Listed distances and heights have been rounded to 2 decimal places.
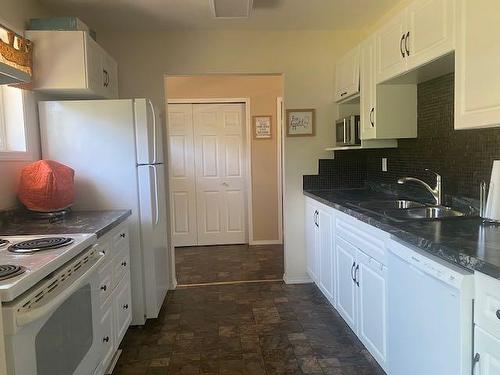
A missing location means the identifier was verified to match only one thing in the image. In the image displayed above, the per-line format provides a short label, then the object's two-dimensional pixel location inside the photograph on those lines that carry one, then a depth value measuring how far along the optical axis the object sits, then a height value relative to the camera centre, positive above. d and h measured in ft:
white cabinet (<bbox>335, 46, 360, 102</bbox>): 10.18 +2.19
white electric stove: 4.02 -1.27
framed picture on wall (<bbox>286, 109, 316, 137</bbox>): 12.02 +1.00
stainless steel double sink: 7.43 -1.25
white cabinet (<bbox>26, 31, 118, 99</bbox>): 8.51 +2.23
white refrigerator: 8.93 -0.02
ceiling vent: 8.63 +3.49
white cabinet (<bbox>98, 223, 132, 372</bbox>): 7.01 -2.72
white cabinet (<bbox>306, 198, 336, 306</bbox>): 9.61 -2.60
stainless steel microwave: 10.36 +0.61
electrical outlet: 11.10 -0.39
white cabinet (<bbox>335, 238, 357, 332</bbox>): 8.05 -2.91
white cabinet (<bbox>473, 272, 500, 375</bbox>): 3.79 -1.83
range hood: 7.29 +2.24
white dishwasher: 4.25 -2.14
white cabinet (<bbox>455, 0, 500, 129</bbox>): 5.07 +1.20
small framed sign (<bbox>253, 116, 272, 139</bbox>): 17.19 +1.28
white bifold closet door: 17.30 -0.78
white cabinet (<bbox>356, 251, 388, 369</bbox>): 6.58 -2.85
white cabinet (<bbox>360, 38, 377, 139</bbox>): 9.08 +1.52
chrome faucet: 8.01 -0.83
